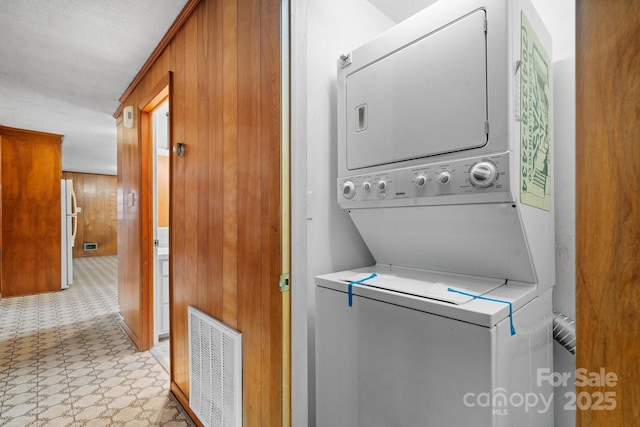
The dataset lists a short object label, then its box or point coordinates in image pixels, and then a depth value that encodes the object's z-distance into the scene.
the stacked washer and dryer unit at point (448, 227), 0.92
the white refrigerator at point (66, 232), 4.91
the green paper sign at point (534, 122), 0.99
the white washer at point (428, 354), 0.85
